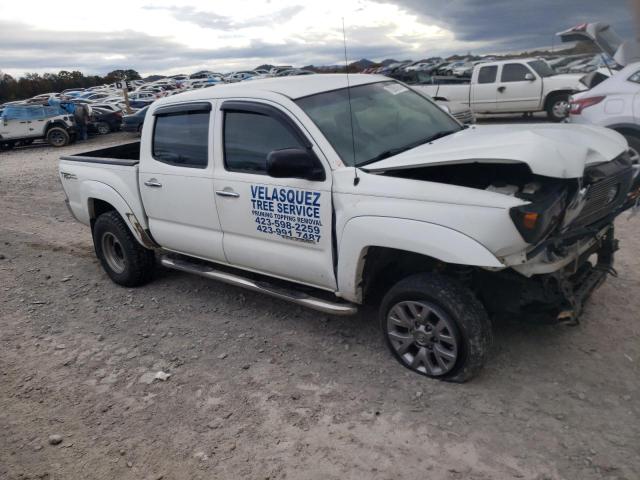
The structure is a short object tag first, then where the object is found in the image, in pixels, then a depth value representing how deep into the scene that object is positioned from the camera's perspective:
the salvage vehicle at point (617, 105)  6.88
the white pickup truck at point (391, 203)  3.04
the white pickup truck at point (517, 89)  13.50
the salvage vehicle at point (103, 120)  22.56
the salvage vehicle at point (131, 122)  18.39
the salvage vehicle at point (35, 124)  20.41
